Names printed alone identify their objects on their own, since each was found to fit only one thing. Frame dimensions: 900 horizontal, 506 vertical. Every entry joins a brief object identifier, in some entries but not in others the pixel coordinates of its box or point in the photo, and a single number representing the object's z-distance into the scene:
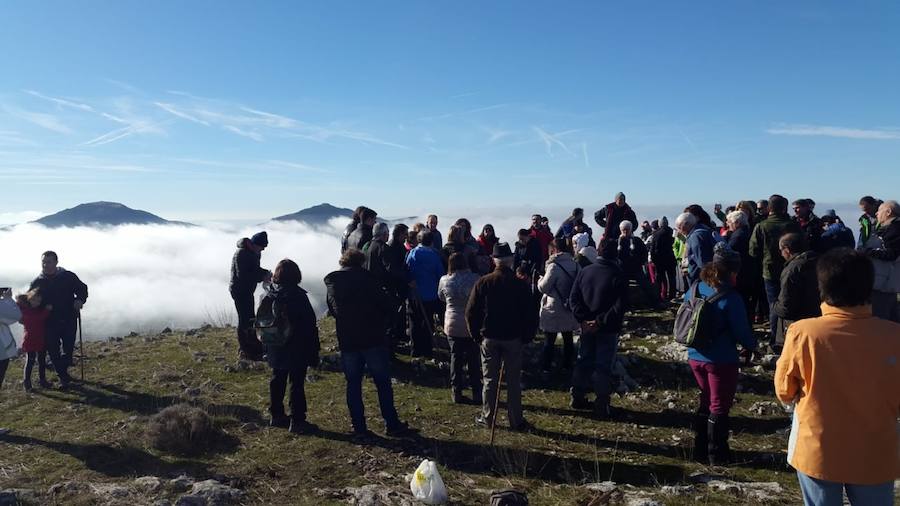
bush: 7.05
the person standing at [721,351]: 5.79
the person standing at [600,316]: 7.38
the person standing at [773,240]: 9.22
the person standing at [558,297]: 8.53
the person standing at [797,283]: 7.21
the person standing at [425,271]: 9.78
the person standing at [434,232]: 11.45
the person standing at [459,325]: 8.38
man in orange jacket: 3.08
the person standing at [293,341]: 7.32
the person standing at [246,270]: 9.99
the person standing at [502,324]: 7.11
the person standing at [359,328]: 6.96
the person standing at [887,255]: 7.72
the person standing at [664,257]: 13.62
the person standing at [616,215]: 13.39
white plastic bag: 5.24
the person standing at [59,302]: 9.91
